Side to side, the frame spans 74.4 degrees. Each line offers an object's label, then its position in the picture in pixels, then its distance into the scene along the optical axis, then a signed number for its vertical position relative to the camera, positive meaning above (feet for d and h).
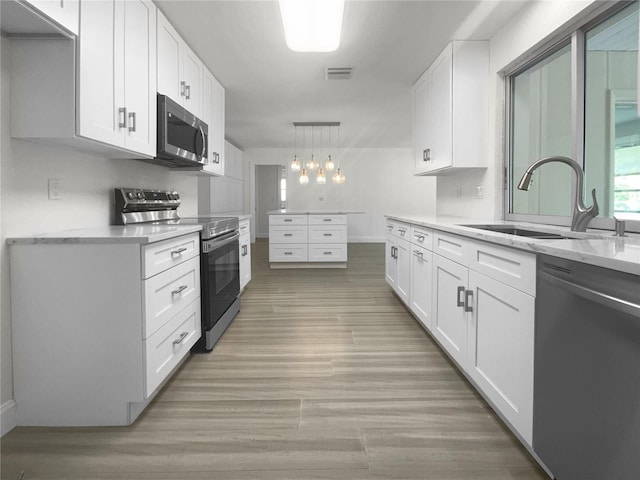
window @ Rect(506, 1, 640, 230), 7.01 +2.14
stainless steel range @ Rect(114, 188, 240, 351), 8.96 -0.60
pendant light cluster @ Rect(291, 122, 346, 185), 22.36 +5.42
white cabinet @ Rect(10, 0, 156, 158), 5.75 +2.04
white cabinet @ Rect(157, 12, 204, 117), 9.18 +3.80
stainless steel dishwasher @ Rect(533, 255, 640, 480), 3.31 -1.32
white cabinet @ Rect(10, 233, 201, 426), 5.86 -1.51
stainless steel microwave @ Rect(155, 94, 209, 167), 8.82 +2.06
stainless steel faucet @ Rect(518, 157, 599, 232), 6.36 +0.41
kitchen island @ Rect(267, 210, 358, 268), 20.70 -0.61
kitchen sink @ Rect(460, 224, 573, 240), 6.90 -0.11
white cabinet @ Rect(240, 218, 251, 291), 14.23 -0.99
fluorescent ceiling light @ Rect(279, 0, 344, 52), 7.02 +3.55
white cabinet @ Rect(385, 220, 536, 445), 5.00 -1.36
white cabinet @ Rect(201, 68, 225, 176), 12.82 +3.43
